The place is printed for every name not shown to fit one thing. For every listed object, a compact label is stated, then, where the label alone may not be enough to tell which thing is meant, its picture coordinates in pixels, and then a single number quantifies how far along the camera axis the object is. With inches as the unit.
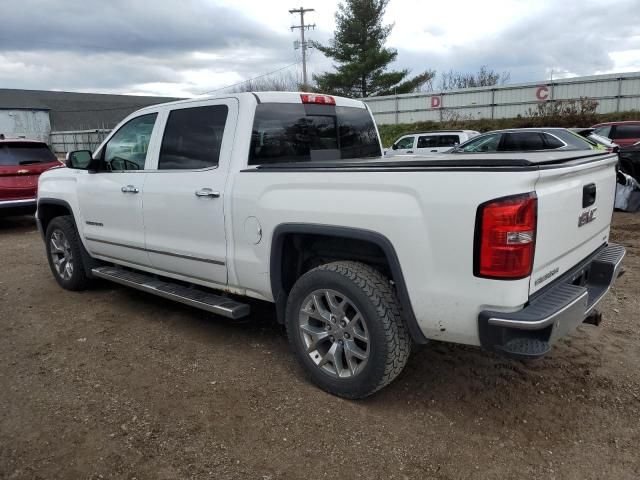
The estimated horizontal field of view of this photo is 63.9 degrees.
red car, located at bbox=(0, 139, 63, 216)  387.2
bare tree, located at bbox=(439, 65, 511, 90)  1886.1
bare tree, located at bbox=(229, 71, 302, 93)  2043.6
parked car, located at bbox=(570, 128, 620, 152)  434.0
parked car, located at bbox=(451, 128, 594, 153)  424.9
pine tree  1461.6
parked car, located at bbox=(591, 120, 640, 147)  537.0
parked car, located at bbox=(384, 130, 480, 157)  666.3
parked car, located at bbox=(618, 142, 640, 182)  424.8
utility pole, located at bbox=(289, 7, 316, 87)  1673.2
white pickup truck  100.2
